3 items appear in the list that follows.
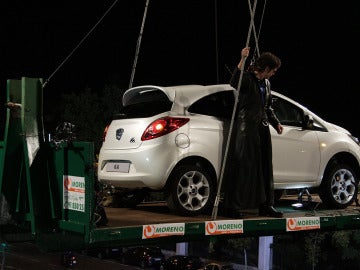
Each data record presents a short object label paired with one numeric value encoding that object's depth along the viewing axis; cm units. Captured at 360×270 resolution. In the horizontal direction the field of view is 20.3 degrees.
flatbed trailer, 876
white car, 1099
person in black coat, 1123
